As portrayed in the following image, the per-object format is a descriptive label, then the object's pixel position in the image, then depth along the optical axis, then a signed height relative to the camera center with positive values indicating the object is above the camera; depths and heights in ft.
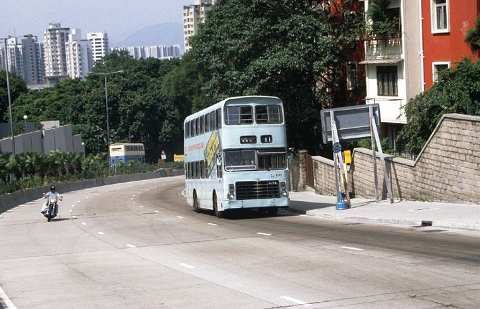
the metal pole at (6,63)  204.95 +18.60
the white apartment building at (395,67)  139.13 +9.40
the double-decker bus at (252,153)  99.19 -3.12
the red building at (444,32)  122.42 +13.30
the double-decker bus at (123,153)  325.21 -7.77
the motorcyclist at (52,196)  115.75 -8.34
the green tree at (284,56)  144.66 +12.47
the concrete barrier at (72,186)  165.15 -14.23
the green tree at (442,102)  107.55 +2.18
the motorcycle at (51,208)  115.44 -9.89
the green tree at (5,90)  393.48 +25.21
